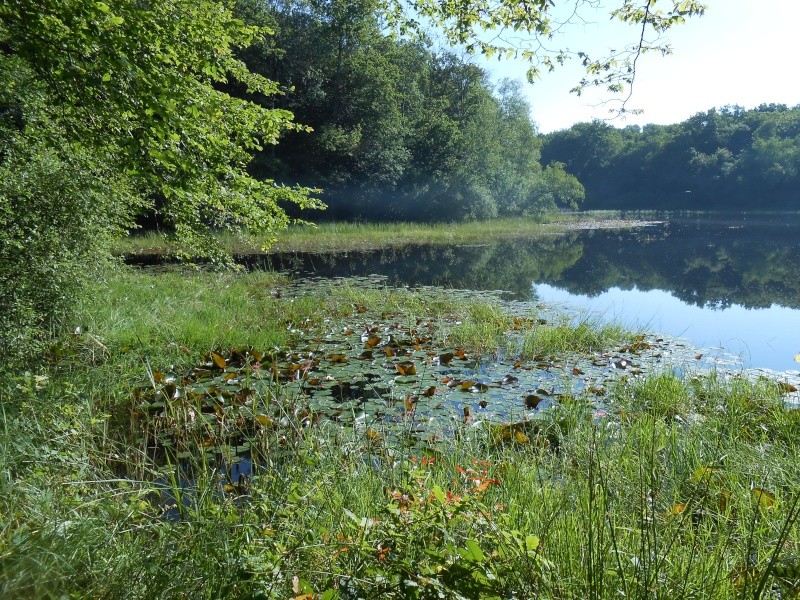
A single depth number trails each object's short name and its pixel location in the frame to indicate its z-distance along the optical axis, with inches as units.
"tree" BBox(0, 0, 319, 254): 199.5
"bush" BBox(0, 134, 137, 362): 225.9
